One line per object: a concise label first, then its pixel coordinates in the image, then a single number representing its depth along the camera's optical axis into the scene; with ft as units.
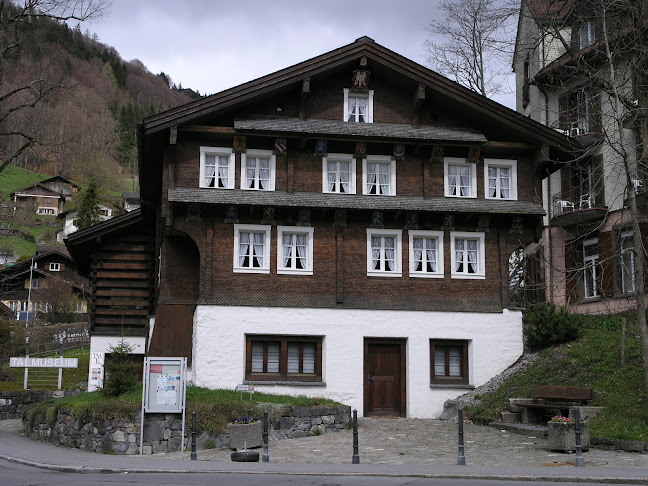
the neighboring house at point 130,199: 414.21
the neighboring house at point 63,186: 443.32
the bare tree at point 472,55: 144.97
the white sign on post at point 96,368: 102.83
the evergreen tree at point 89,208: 318.65
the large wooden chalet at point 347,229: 90.48
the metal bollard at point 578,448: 54.90
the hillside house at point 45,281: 254.68
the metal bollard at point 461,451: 57.06
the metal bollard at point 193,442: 63.87
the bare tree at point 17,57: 97.30
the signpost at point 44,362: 112.98
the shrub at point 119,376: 78.75
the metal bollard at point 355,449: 59.00
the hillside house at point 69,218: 392.27
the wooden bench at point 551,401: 71.36
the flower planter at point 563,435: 61.98
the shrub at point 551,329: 93.61
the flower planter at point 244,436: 70.03
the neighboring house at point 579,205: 109.09
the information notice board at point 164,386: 71.15
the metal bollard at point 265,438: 61.85
